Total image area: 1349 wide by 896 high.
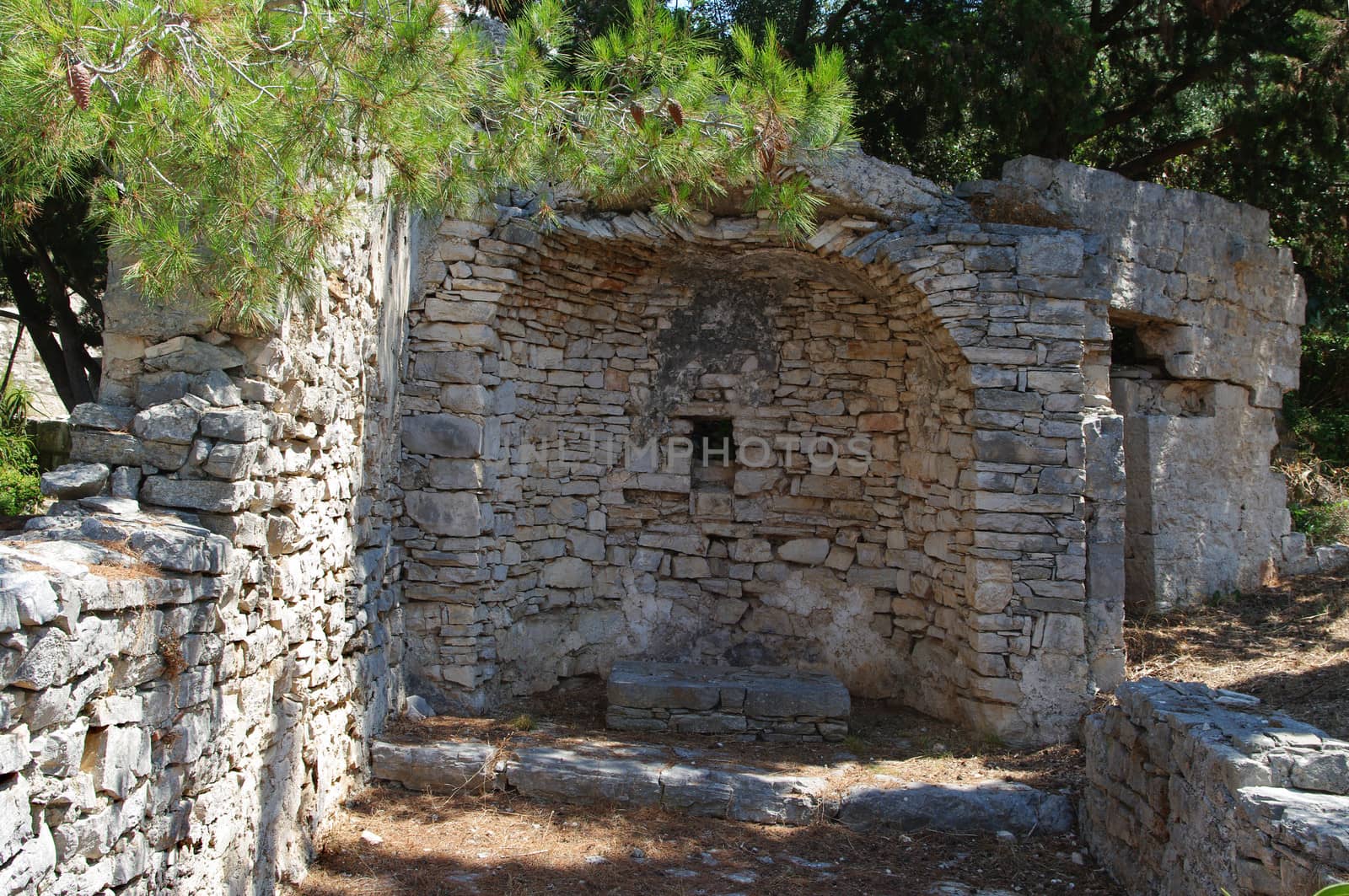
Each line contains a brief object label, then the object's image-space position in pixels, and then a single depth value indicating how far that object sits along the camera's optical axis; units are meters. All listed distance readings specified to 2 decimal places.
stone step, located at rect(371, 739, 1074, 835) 5.09
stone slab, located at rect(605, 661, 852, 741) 6.12
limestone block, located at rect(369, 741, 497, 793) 5.21
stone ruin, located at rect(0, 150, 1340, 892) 3.13
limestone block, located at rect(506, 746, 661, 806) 5.19
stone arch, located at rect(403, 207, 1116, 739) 6.10
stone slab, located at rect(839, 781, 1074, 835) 5.07
